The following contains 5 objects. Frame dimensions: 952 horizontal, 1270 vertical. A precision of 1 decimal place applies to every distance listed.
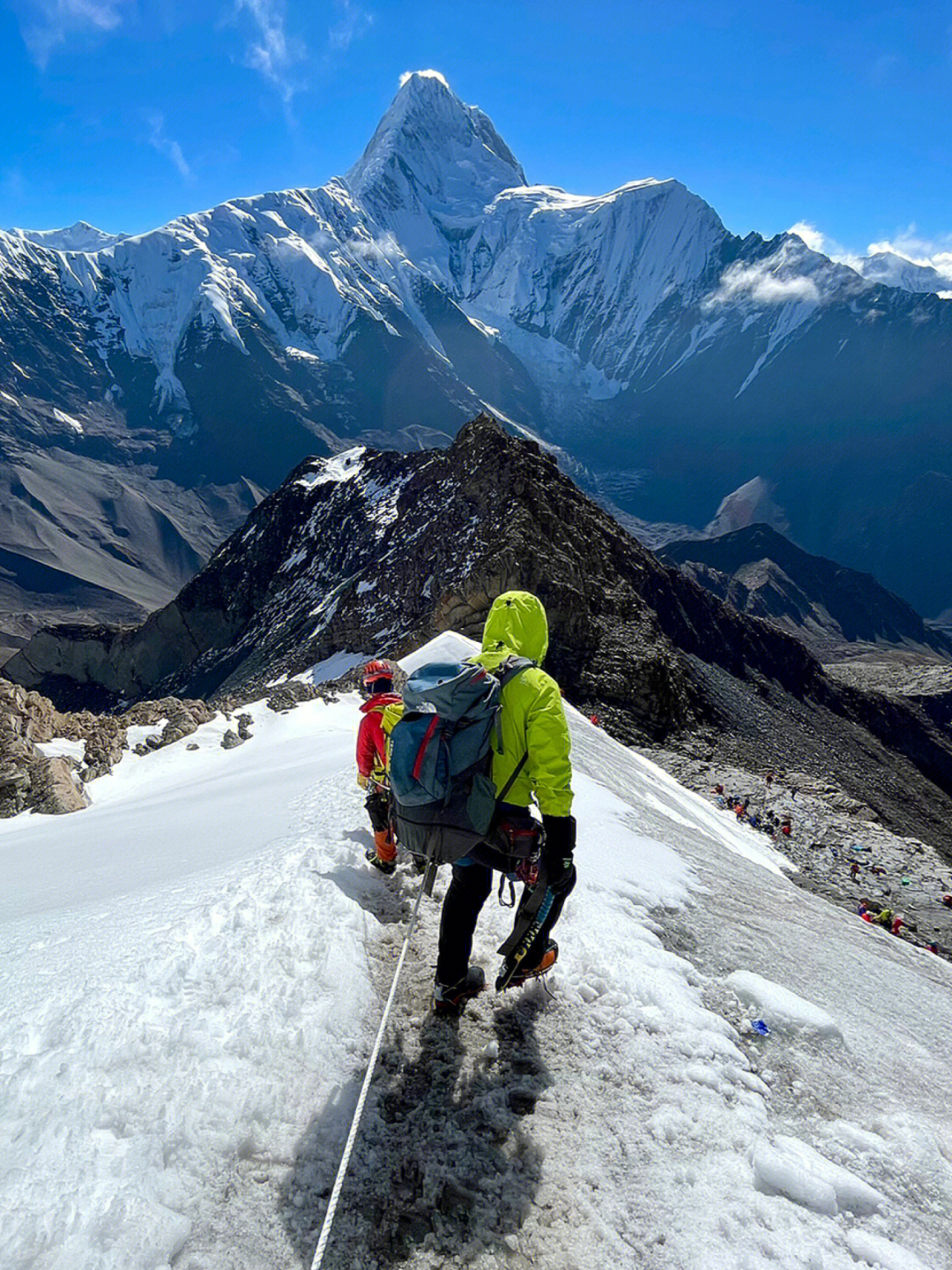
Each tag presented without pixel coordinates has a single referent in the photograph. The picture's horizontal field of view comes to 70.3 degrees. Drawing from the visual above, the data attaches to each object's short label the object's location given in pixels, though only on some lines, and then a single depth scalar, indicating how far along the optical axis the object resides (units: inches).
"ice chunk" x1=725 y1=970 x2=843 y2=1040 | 170.9
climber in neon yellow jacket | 147.2
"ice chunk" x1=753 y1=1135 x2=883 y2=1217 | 120.3
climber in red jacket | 218.2
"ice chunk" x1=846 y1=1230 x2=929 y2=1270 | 112.0
